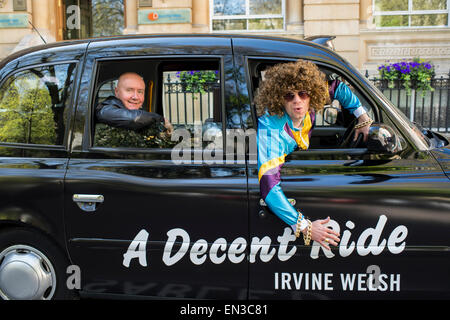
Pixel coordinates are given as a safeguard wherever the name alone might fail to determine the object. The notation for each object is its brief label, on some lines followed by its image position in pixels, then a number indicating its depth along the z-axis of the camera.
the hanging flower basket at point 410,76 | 9.29
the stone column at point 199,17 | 11.88
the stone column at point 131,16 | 11.92
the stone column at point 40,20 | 11.86
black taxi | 2.32
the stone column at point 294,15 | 11.91
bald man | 2.60
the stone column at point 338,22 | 11.57
